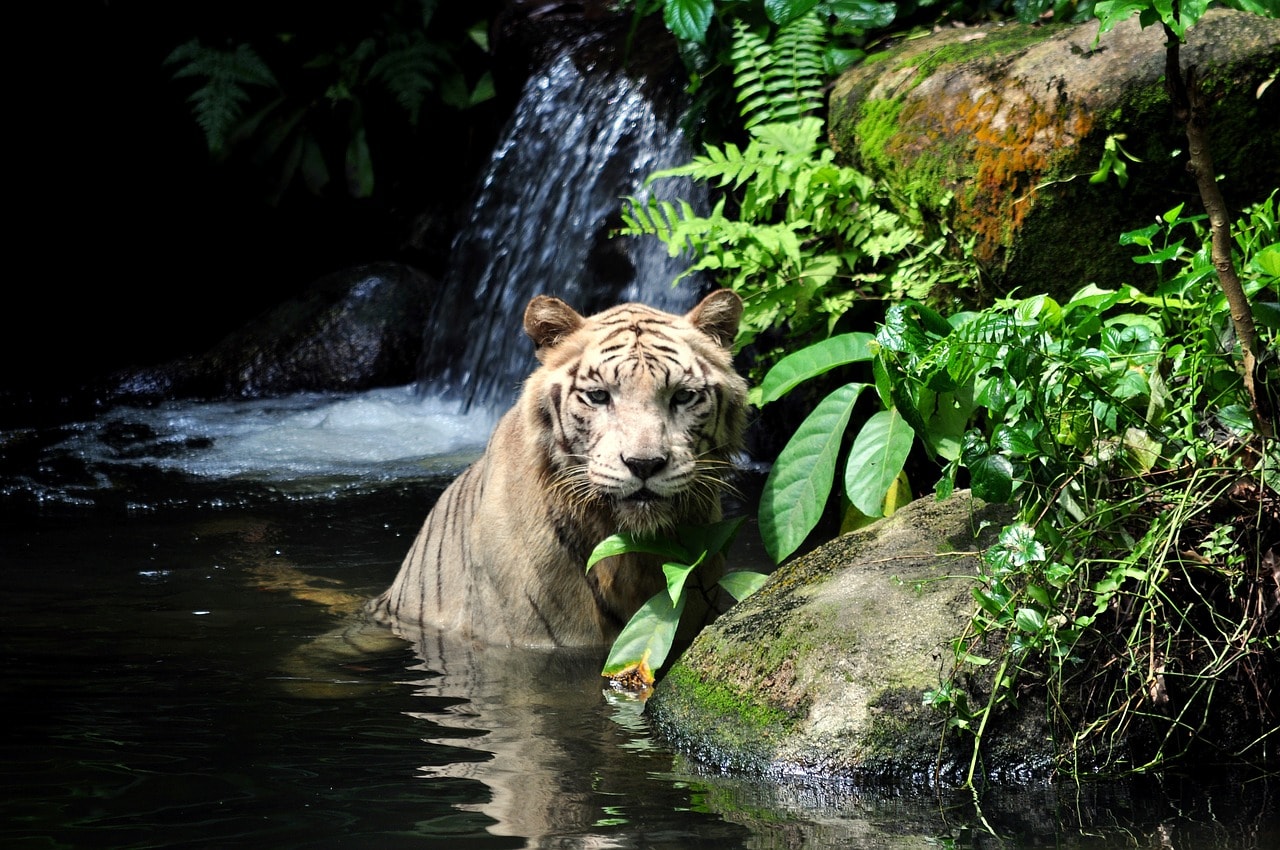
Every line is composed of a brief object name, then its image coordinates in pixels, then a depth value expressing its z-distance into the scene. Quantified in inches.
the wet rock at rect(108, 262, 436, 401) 423.2
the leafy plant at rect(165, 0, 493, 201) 434.9
